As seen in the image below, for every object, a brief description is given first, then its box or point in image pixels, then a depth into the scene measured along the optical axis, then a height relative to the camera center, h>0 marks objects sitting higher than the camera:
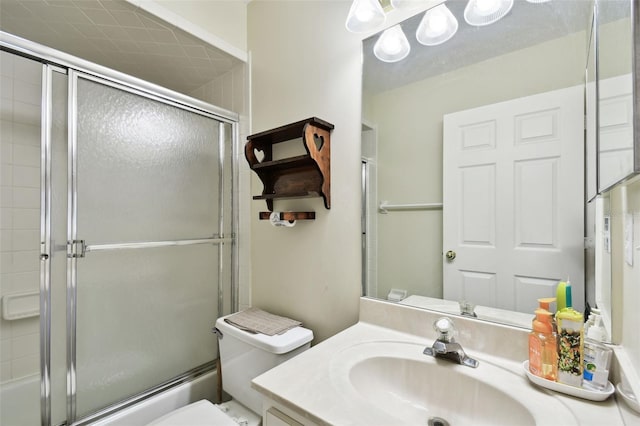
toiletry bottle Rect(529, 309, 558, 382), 0.66 -0.31
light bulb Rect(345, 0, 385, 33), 1.00 +0.68
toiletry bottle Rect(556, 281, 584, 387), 0.63 -0.29
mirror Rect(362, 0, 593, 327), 0.78 +0.18
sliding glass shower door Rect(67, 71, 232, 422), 1.14 -0.12
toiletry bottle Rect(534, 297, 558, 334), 0.69 -0.22
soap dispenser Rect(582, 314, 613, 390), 0.61 -0.32
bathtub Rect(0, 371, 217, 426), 1.18 -0.84
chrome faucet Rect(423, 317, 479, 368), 0.79 -0.37
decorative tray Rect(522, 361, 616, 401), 0.60 -0.37
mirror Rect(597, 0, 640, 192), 0.45 +0.21
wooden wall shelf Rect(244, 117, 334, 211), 1.16 +0.22
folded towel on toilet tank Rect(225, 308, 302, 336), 1.18 -0.46
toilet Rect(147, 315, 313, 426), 1.06 -0.64
